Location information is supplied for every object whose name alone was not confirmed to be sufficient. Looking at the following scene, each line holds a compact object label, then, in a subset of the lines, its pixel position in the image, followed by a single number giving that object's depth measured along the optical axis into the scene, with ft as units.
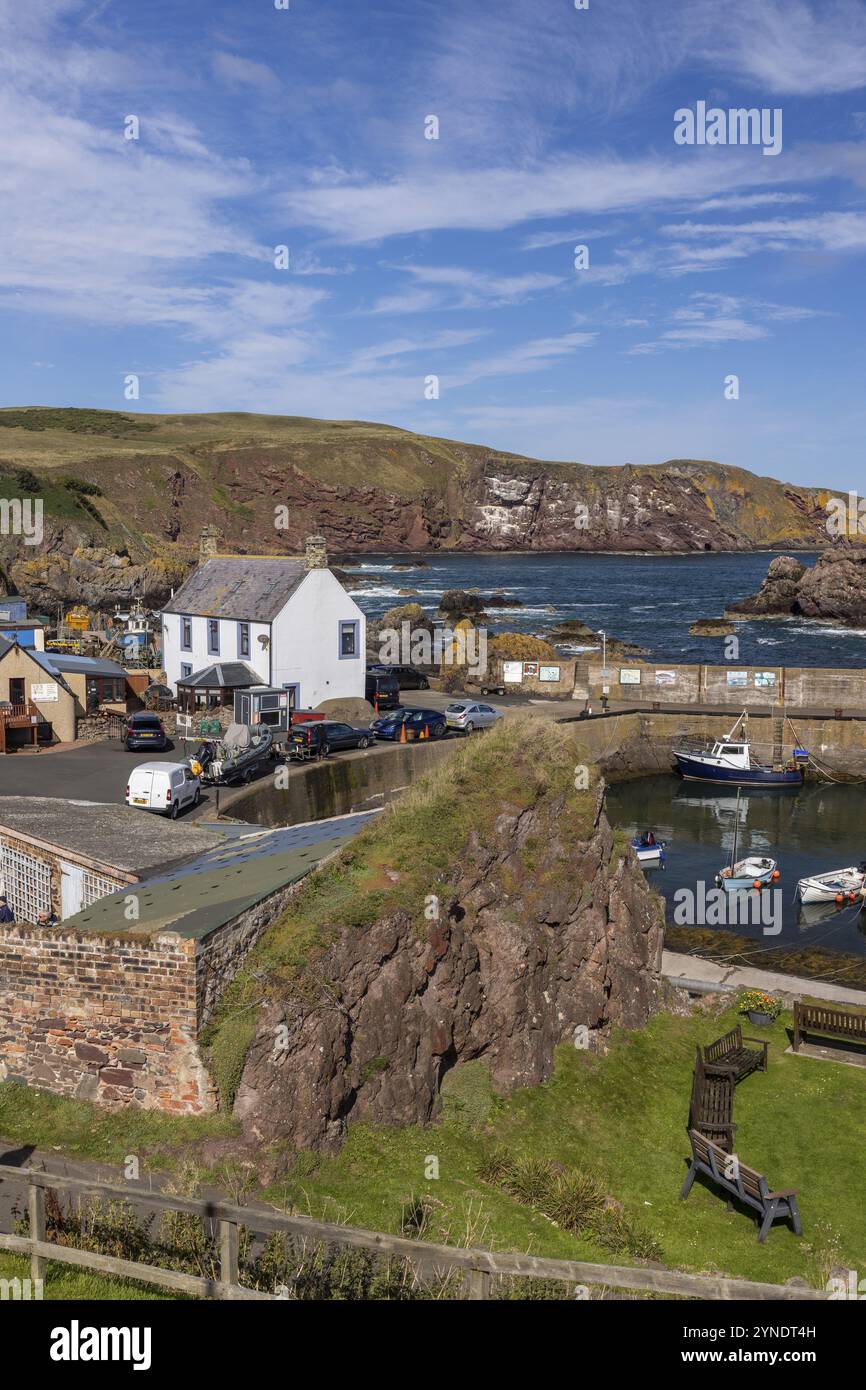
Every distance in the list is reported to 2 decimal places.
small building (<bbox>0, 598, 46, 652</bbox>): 161.68
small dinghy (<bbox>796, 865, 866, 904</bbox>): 127.13
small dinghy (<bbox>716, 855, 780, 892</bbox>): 131.64
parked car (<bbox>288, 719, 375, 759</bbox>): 134.41
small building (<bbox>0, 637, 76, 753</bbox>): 133.80
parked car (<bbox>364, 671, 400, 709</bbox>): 170.81
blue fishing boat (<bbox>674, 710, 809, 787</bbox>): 187.32
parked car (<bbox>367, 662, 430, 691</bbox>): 199.21
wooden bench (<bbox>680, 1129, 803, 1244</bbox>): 53.47
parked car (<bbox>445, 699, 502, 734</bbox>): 157.89
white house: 157.99
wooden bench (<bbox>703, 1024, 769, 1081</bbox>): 69.82
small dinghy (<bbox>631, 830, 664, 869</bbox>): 140.36
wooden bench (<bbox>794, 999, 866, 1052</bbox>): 75.56
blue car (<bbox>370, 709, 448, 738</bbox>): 148.66
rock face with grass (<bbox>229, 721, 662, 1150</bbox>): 53.98
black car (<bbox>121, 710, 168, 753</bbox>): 133.59
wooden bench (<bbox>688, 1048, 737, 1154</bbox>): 60.75
